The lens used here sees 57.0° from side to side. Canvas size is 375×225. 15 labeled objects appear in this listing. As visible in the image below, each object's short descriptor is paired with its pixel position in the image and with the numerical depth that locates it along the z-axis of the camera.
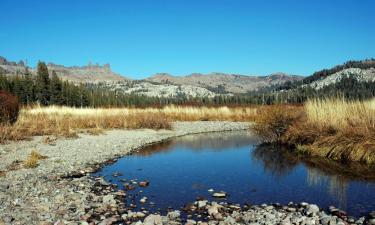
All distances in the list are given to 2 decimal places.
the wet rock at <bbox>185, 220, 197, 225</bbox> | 6.26
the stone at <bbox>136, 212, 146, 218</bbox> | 6.75
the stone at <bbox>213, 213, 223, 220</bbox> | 6.54
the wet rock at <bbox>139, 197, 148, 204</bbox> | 7.74
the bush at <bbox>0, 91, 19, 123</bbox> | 18.28
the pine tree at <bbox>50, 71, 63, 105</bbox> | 57.72
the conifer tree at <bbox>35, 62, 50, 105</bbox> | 57.12
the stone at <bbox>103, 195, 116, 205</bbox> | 7.49
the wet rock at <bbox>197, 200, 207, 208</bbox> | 7.29
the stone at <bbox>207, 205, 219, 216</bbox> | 6.81
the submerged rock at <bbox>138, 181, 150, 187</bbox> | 9.25
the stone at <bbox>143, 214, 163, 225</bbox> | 6.23
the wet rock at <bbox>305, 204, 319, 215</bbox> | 6.64
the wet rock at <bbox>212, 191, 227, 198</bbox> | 8.11
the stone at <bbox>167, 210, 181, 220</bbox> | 6.65
